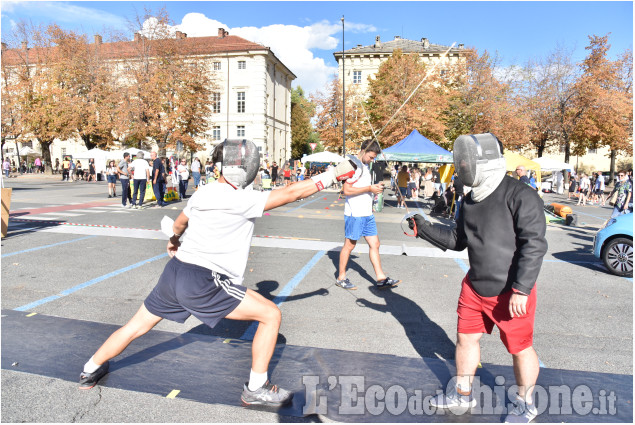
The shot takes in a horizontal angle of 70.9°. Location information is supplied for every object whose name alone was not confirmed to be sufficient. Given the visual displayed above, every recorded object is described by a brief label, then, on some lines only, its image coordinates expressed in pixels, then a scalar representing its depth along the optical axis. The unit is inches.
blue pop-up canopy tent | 655.8
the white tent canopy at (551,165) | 1101.1
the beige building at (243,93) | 2060.8
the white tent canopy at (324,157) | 1090.7
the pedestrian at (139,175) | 569.3
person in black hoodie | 101.8
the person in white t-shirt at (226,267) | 110.2
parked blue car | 276.5
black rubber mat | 116.0
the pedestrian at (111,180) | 707.4
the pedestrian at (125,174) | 578.1
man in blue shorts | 219.5
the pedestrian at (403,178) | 763.4
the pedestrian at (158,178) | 599.2
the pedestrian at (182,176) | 720.3
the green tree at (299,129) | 3034.0
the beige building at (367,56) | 2536.9
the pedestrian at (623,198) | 406.0
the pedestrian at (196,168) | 864.3
